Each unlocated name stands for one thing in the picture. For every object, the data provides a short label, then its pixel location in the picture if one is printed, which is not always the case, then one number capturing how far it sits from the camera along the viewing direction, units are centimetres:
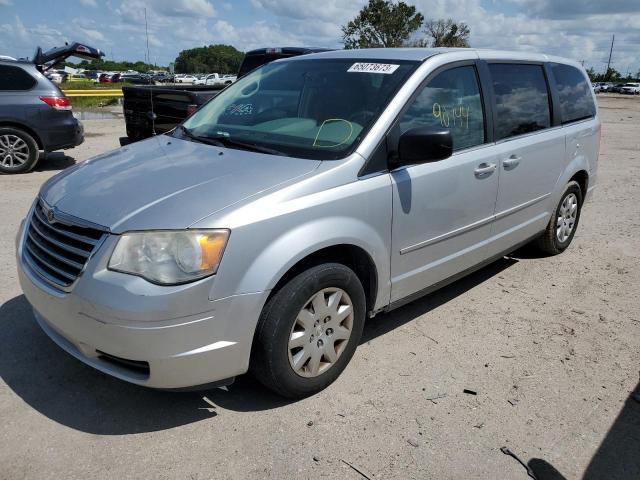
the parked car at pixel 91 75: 6909
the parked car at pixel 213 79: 4781
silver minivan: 244
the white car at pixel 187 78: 6061
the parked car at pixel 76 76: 6446
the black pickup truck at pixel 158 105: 735
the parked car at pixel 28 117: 834
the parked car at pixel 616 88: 6531
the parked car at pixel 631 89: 6209
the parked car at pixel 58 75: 5301
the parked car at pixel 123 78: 4048
